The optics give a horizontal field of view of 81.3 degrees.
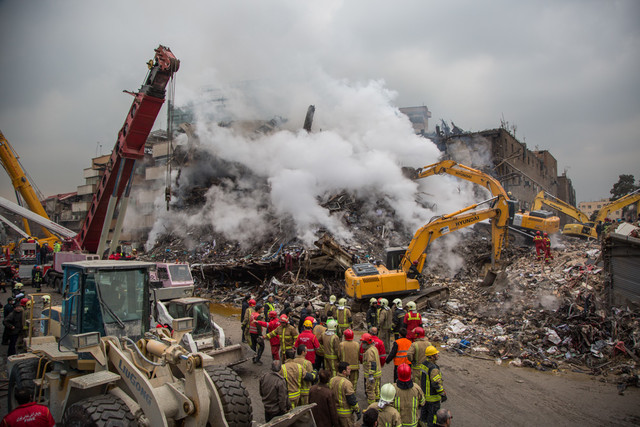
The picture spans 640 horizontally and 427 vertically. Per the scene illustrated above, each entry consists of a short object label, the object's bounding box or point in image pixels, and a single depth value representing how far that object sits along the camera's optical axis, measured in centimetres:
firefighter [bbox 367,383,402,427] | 356
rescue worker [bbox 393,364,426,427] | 404
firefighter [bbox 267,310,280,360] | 696
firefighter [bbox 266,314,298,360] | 654
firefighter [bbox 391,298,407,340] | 760
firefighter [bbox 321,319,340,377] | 579
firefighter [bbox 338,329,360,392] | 559
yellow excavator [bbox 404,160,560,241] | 1353
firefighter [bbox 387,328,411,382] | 571
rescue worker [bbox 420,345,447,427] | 454
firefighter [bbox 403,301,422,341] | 722
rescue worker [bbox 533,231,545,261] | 1418
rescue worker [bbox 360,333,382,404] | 541
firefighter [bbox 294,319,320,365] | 580
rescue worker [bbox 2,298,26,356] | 779
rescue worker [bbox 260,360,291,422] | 419
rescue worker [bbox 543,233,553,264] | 1381
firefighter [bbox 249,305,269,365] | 773
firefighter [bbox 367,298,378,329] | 837
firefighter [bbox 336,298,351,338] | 755
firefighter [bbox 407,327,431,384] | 529
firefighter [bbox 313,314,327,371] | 632
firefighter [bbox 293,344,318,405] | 479
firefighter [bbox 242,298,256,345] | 805
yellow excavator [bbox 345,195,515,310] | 1121
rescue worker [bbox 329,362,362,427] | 420
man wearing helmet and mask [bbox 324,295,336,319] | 851
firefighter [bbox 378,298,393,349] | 778
